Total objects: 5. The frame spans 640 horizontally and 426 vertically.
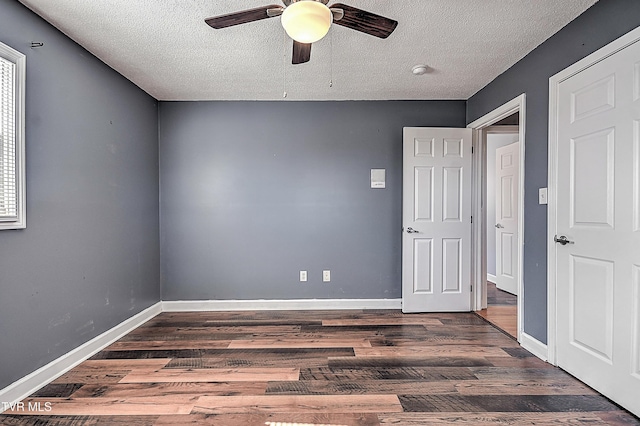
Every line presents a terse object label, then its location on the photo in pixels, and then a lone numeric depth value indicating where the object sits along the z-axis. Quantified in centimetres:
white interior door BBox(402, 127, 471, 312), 393
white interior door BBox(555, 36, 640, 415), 198
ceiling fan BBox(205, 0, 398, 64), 161
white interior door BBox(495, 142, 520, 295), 496
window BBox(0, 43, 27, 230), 207
